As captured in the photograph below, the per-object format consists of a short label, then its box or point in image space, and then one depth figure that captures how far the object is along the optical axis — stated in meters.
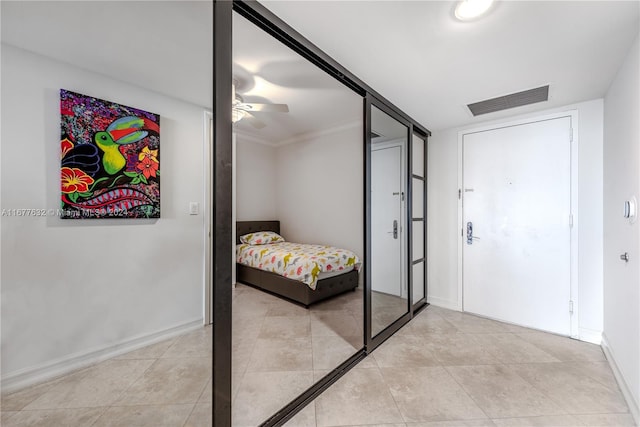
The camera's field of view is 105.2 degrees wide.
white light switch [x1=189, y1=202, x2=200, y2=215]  1.86
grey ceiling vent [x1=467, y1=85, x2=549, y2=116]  2.20
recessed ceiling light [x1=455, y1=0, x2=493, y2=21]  1.26
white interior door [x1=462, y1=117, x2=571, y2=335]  2.48
